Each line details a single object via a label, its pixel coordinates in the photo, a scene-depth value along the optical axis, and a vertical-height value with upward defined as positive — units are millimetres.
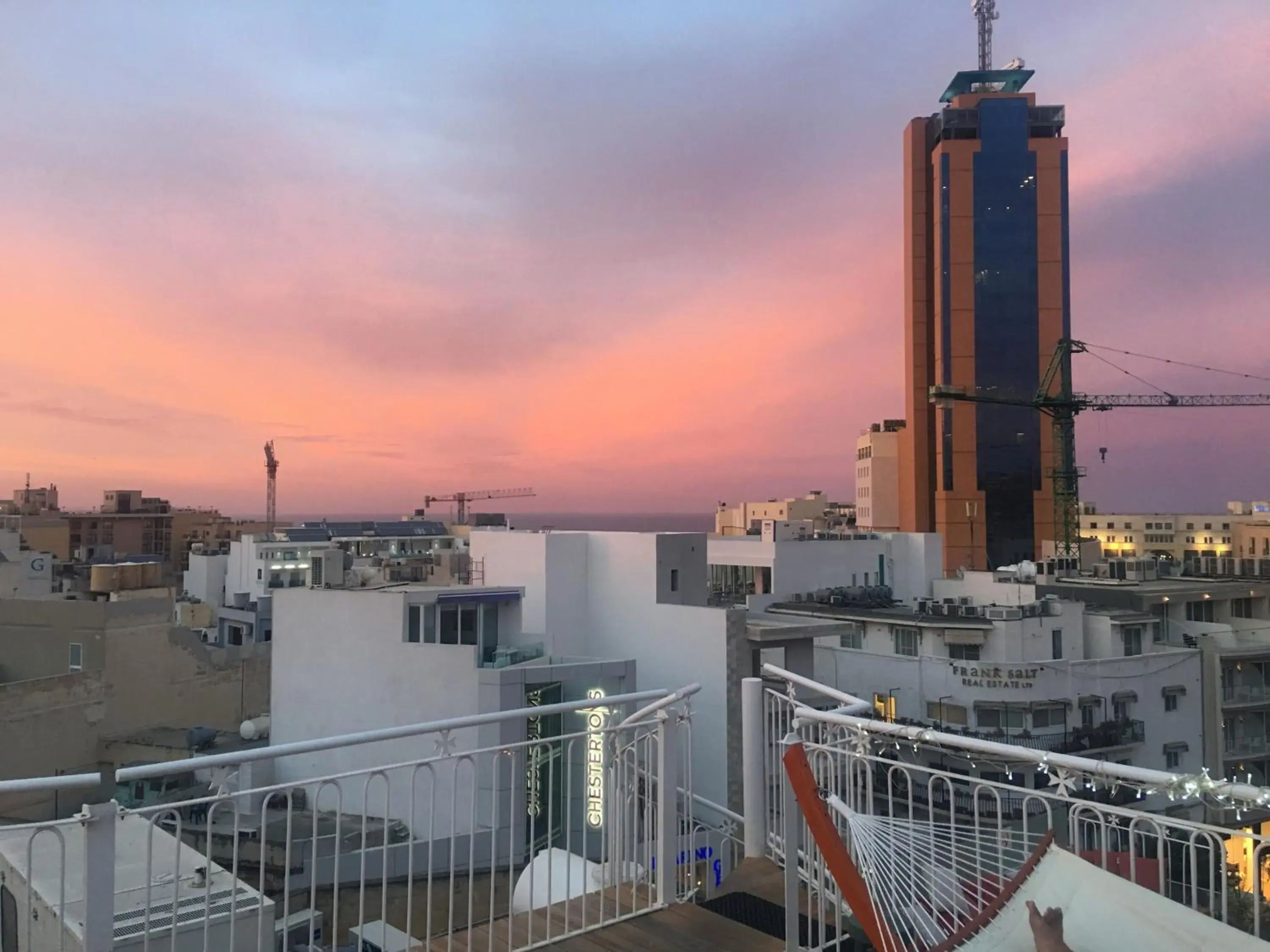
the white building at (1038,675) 25875 -5172
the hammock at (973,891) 2475 -1264
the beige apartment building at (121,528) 73500 -1055
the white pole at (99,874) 2844 -1213
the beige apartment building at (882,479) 73938 +3039
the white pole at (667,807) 4461 -1563
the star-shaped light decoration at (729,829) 6352 -2499
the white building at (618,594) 22422 -2353
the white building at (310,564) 34672 -2330
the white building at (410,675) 18547 -3709
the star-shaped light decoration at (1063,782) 2895 -922
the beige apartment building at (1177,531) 79250 -1874
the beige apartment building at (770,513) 84250 +136
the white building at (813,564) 37438 -2303
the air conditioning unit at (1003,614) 27391 -3276
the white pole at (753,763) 4906 -1457
